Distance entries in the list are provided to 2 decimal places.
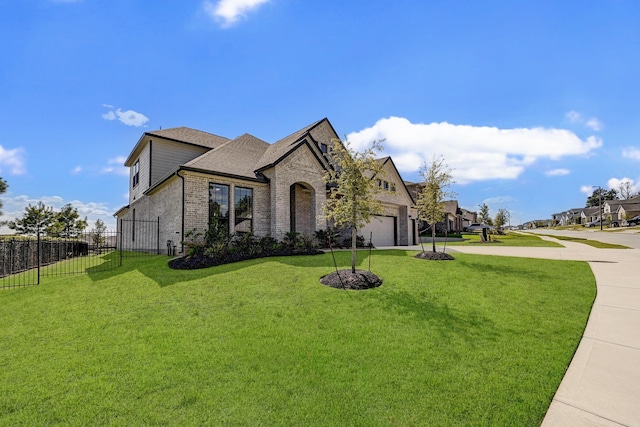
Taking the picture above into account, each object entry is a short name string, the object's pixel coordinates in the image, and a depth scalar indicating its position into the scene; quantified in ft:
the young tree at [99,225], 135.89
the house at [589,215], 260.99
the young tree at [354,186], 26.84
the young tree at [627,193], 262.26
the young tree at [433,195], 43.52
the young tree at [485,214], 182.58
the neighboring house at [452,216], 126.95
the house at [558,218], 369.46
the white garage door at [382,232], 67.02
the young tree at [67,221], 105.40
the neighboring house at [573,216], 307.17
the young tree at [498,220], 151.19
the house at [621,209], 207.31
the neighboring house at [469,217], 241.59
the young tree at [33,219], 101.55
